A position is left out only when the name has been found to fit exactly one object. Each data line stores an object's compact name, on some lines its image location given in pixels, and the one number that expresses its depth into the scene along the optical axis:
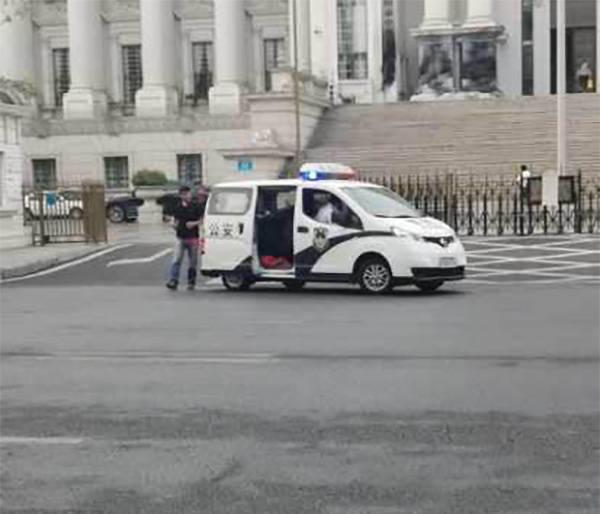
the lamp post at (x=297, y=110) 35.92
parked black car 40.94
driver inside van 16.08
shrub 46.44
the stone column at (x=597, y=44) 51.78
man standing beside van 17.34
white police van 15.58
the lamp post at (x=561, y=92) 30.97
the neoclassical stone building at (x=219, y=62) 50.81
